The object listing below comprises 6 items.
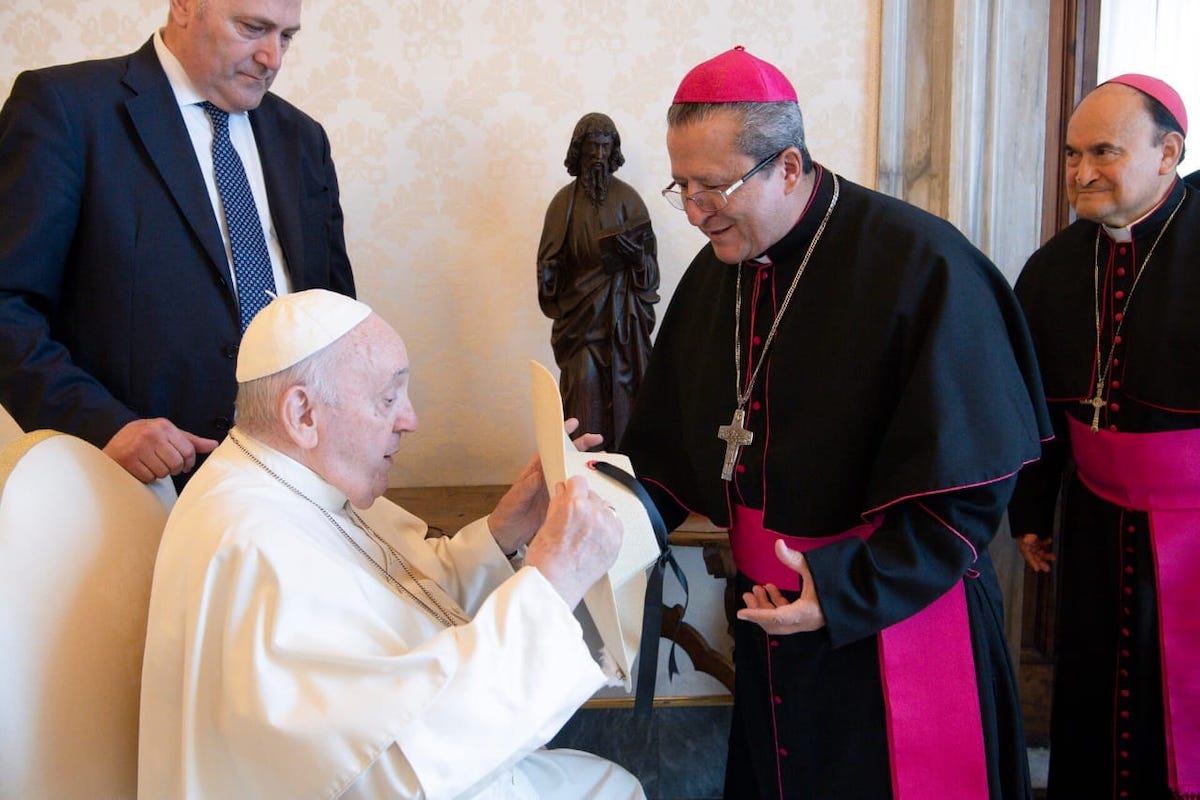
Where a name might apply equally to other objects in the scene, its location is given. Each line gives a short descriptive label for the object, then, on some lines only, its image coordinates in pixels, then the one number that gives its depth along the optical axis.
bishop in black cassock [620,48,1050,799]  1.83
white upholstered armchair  1.58
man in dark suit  2.24
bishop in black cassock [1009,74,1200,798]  2.50
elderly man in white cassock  1.57
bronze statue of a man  3.00
